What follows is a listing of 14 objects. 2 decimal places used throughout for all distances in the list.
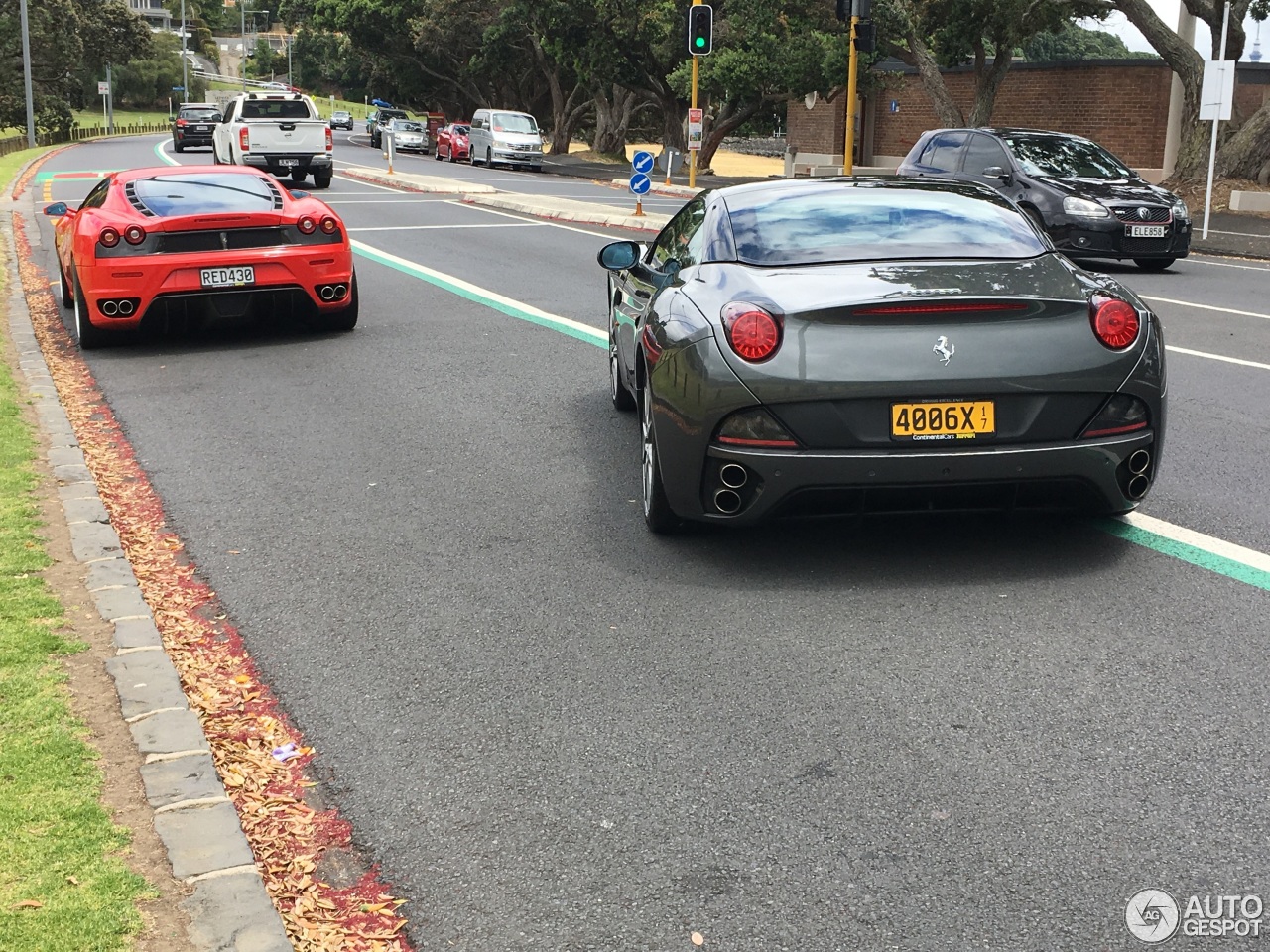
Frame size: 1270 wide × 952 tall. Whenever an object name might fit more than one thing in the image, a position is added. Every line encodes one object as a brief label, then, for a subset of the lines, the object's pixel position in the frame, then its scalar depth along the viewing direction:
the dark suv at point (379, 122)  68.44
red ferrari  10.68
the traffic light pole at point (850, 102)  25.19
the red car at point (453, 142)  52.71
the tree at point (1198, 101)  28.44
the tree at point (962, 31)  32.31
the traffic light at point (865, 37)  23.97
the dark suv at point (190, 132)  57.97
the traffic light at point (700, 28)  26.92
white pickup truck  31.73
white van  47.75
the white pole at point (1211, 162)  21.31
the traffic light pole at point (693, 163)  32.10
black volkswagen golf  17.55
